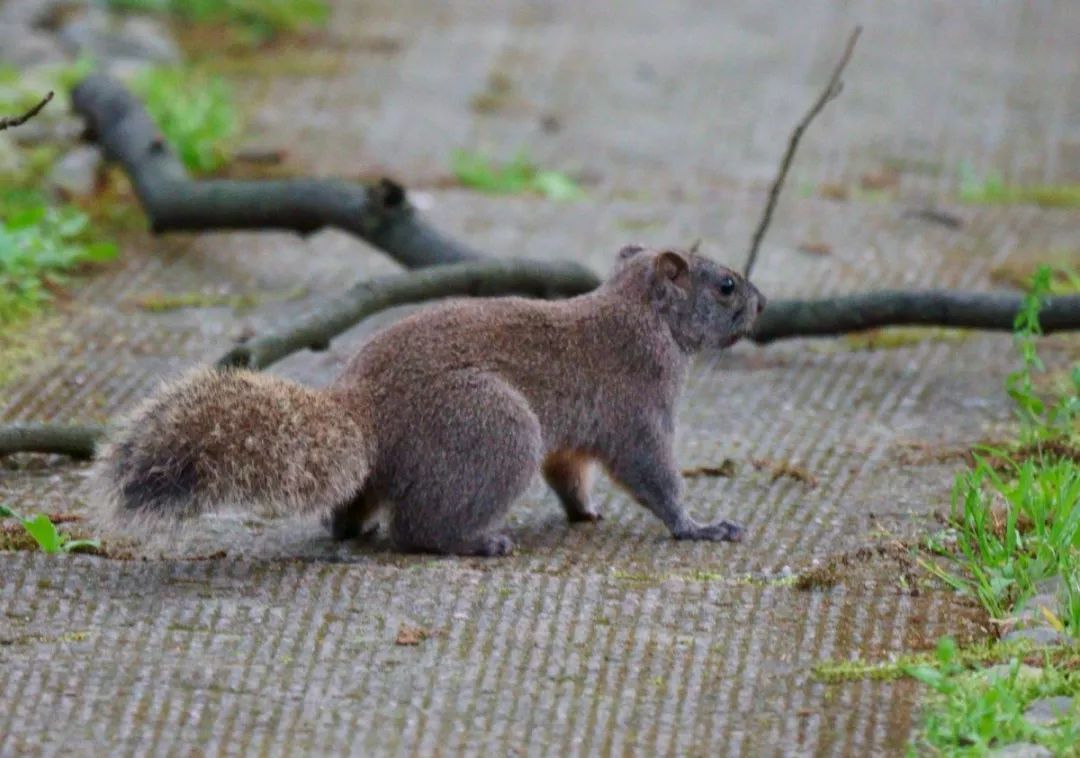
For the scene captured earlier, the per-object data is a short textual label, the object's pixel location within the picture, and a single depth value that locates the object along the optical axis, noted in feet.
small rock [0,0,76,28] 63.40
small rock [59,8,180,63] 62.18
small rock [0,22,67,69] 58.08
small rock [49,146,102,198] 49.65
